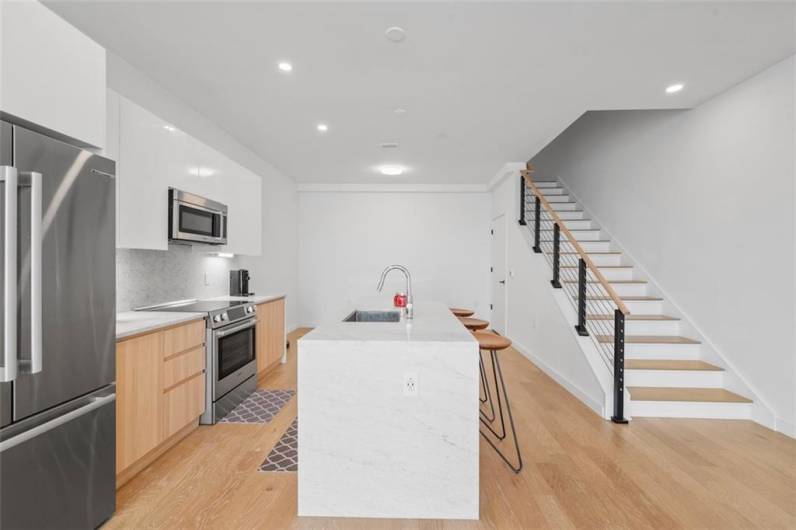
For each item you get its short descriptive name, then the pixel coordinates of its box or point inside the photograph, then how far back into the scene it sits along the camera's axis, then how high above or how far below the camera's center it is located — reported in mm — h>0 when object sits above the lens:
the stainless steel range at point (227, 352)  2751 -761
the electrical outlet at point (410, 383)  1703 -570
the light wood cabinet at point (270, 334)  3701 -784
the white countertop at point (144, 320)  1939 -364
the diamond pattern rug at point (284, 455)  2203 -1258
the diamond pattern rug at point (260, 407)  2898 -1260
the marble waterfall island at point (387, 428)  1697 -787
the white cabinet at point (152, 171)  2264 +691
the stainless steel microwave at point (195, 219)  2672 +367
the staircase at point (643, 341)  2961 -731
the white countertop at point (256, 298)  3728 -378
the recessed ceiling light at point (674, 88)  3014 +1534
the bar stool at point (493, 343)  2141 -479
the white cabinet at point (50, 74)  1360 +801
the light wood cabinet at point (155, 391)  1905 -793
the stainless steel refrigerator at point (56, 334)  1264 -286
